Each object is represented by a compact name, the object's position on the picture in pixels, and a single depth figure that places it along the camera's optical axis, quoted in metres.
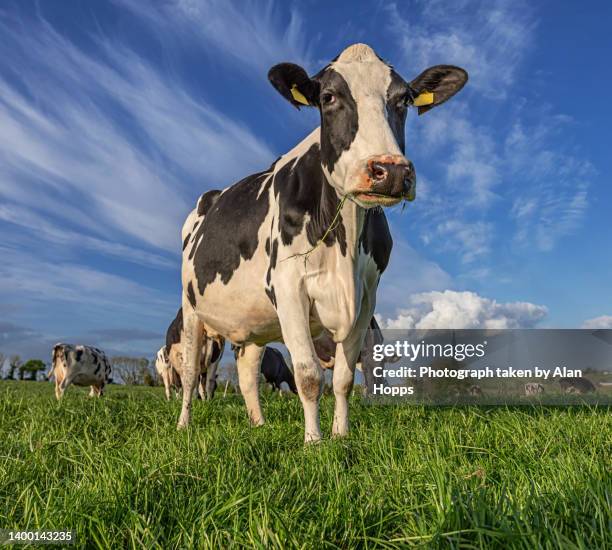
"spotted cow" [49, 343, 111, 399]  18.38
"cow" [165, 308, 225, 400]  14.90
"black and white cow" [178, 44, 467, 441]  4.59
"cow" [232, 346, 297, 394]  23.86
